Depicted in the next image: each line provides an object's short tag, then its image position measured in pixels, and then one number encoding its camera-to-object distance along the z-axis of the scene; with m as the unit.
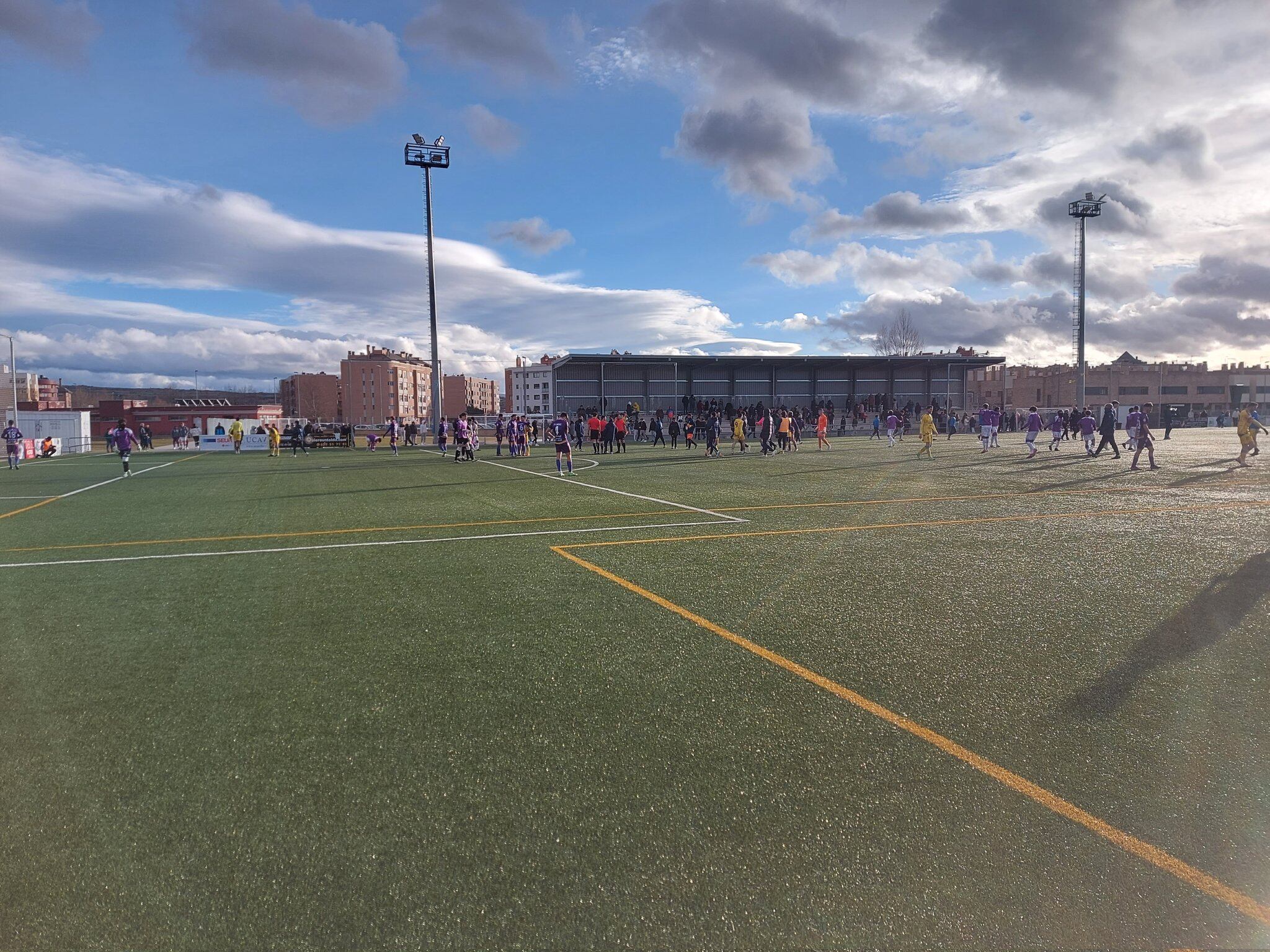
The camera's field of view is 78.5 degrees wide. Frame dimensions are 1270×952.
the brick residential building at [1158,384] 111.25
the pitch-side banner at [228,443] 47.94
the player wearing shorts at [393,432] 38.72
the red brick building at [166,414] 92.81
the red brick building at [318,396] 173.00
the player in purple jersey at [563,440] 23.23
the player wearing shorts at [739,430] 35.03
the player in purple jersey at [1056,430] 32.59
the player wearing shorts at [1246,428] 21.36
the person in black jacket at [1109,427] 26.06
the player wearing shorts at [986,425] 32.00
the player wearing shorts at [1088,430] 30.27
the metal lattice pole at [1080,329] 57.12
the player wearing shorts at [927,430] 29.30
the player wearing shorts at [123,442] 27.19
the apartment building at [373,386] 165.38
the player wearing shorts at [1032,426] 31.86
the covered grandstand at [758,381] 62.34
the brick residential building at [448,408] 195.50
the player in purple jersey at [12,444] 32.44
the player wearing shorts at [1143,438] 21.39
